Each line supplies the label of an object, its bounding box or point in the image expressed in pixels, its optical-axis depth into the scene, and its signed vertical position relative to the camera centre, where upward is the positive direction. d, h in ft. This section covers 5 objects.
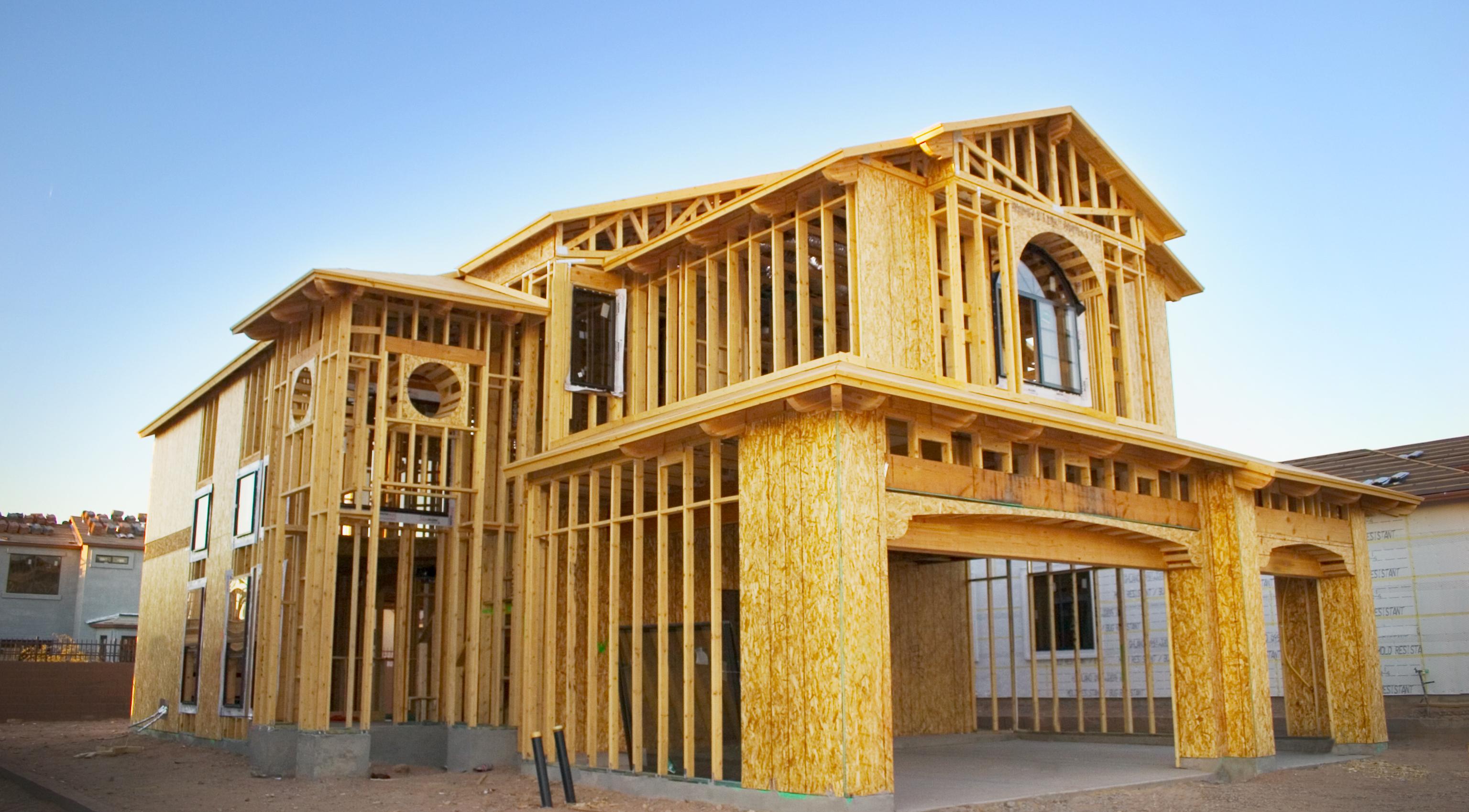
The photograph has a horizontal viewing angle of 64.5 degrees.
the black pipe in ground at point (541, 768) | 43.04 -5.12
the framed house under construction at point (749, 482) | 41.57 +6.53
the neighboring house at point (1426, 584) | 71.61 +2.53
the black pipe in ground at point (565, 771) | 43.93 -5.32
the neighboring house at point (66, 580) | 142.31 +6.28
